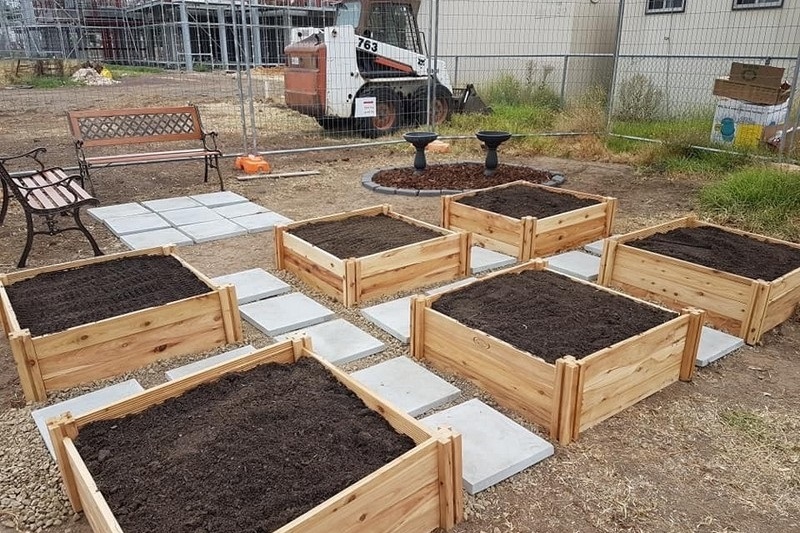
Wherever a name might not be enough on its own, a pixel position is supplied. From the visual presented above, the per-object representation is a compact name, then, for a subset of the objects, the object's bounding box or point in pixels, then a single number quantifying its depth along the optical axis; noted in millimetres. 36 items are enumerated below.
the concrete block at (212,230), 5469
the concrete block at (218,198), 6637
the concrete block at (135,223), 5645
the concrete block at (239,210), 6207
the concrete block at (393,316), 3744
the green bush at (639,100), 11102
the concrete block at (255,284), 4246
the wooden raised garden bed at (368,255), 4141
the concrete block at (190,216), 5938
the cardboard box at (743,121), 8461
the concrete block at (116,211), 6113
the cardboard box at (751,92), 8320
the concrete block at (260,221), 5764
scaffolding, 23172
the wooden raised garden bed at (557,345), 2766
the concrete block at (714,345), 3467
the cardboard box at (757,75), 8258
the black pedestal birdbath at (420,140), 7289
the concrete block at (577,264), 4684
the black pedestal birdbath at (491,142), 7102
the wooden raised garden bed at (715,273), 3707
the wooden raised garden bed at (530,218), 4988
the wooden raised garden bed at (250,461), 1983
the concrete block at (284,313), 3823
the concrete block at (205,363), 3248
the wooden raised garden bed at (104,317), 3068
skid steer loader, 9938
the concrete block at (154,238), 5277
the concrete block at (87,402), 2877
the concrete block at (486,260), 4820
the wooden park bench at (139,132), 6691
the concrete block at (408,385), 3025
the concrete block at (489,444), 2512
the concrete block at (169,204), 6413
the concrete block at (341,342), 3488
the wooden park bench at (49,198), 4594
